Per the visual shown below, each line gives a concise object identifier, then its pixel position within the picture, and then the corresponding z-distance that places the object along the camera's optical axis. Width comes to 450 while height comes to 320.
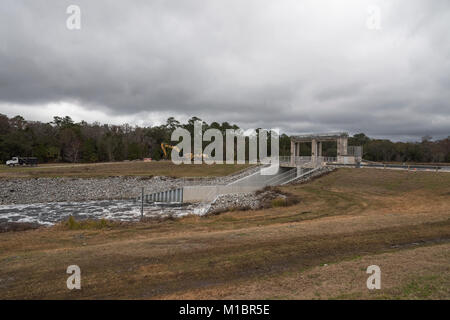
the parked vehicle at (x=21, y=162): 58.72
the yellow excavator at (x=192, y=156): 69.00
